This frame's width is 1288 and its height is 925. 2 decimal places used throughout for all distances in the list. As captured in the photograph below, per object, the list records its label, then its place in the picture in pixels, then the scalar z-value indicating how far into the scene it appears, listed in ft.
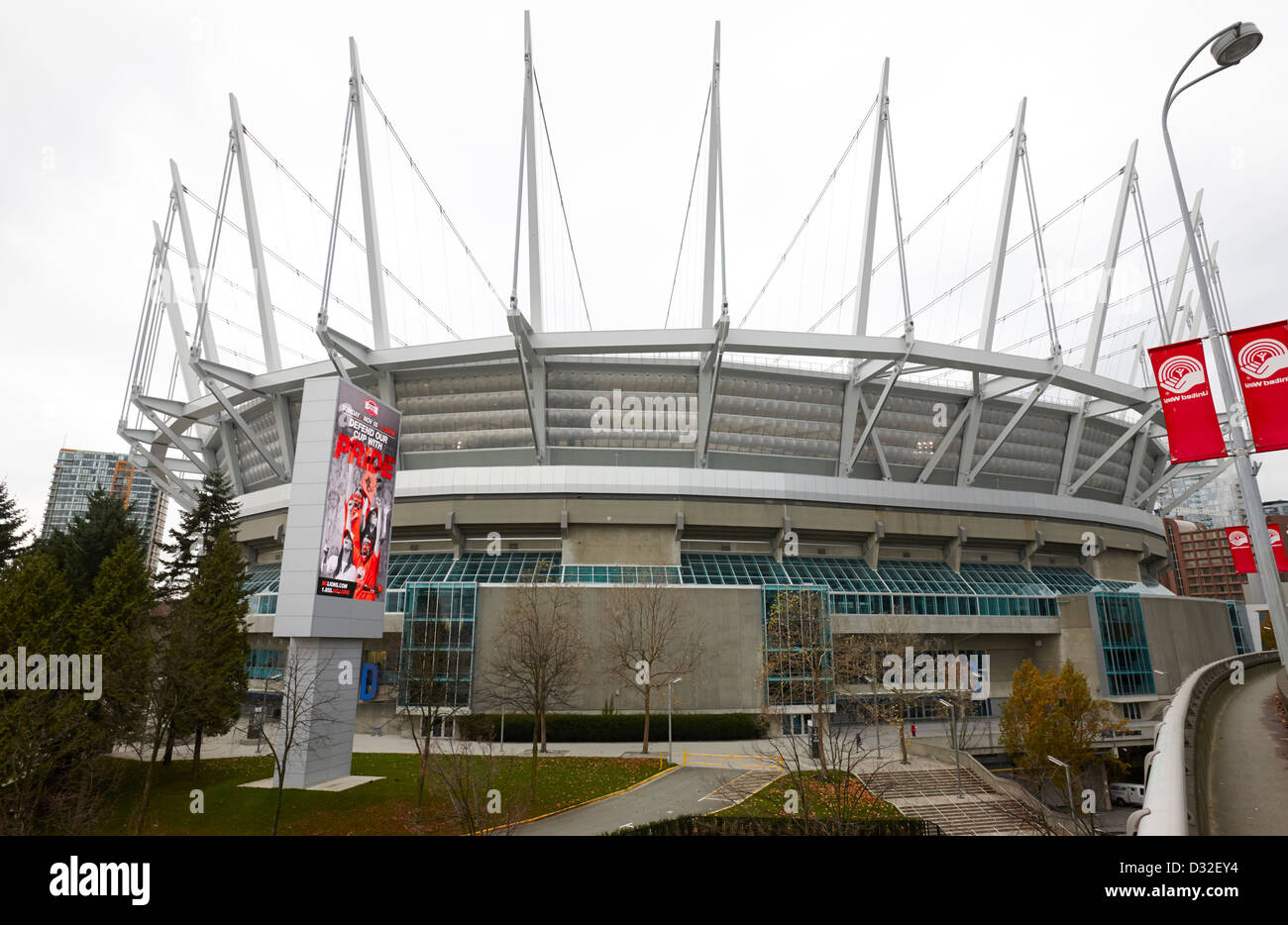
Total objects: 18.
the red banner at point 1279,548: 94.41
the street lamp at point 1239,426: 35.69
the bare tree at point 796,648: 121.80
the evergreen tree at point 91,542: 130.41
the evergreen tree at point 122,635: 81.66
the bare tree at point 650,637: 119.75
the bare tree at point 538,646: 108.06
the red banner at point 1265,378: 37.60
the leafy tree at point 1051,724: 111.86
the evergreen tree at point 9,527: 126.21
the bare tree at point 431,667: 114.32
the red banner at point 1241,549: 102.76
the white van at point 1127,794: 127.46
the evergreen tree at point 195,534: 122.52
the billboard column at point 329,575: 78.28
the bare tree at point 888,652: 120.88
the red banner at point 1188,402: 41.16
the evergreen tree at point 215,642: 85.71
